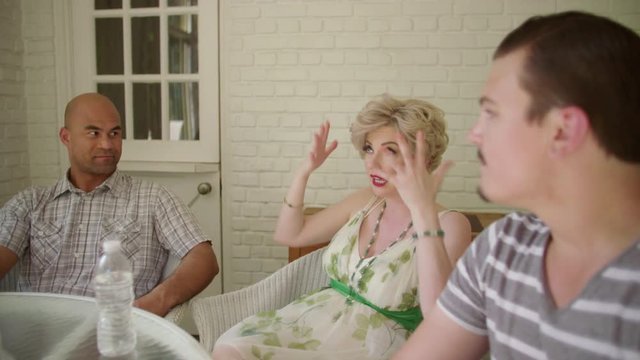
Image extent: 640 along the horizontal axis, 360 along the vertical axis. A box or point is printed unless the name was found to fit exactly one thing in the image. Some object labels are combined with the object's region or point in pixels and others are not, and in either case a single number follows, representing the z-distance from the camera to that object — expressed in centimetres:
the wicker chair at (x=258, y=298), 176
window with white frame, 308
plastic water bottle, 123
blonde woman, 138
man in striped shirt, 77
